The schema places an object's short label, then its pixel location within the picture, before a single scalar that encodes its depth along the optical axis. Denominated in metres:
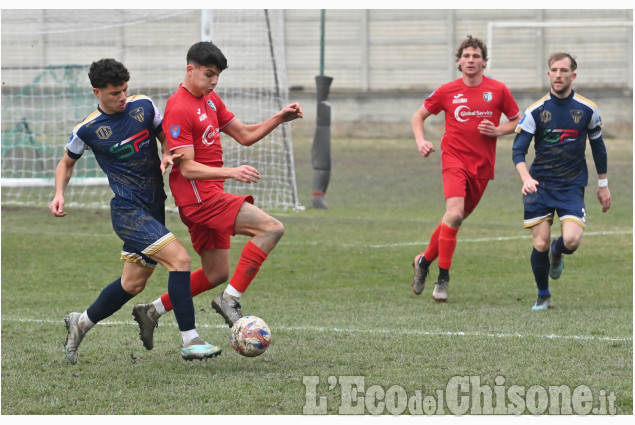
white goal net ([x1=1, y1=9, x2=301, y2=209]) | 31.58
